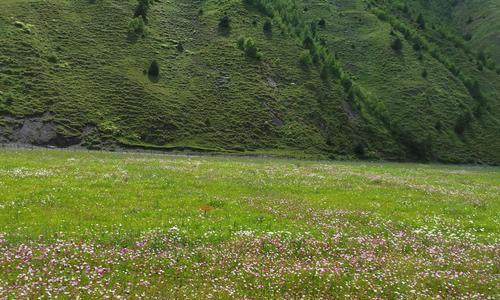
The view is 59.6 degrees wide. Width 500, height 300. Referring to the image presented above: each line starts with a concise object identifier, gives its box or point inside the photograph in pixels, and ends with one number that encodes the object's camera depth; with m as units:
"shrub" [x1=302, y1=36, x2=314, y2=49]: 122.21
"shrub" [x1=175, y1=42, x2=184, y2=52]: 104.44
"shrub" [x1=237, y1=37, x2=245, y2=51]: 109.26
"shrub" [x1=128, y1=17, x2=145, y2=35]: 104.06
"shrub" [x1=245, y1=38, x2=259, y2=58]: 106.69
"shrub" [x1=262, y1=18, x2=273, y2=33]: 121.44
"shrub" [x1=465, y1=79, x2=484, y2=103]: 126.19
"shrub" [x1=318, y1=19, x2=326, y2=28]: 147.54
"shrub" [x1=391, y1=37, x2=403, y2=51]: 133.50
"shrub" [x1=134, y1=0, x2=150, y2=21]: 109.95
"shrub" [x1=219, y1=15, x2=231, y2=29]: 117.94
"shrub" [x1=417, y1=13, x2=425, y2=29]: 170.38
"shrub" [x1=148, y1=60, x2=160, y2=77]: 92.00
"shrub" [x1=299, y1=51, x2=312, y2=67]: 111.75
